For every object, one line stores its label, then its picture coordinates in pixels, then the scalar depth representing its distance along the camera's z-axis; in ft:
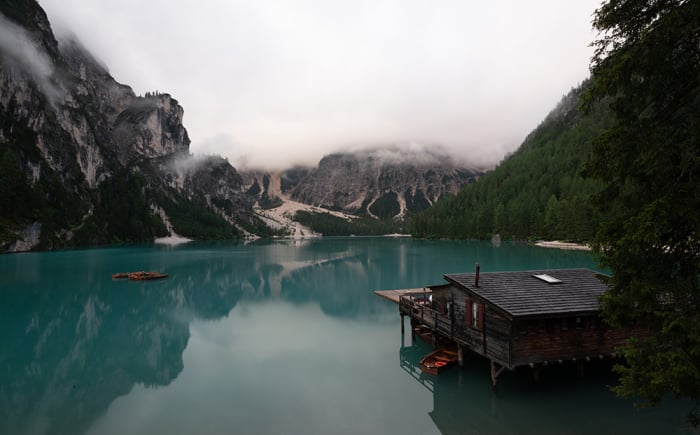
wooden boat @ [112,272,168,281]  238.48
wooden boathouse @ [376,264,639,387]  64.75
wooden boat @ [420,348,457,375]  80.43
